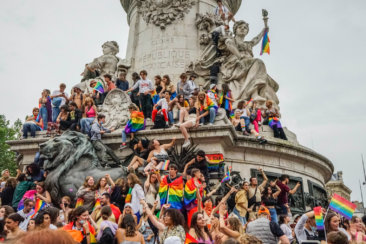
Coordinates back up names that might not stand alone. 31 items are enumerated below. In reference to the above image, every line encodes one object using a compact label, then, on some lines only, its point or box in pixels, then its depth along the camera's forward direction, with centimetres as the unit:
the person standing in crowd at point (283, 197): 1062
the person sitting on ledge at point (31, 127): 1370
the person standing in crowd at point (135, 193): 820
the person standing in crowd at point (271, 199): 988
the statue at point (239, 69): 1617
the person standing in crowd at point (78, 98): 1400
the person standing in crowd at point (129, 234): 558
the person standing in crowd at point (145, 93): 1355
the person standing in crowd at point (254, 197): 973
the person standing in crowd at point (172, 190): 799
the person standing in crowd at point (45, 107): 1438
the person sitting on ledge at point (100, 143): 1178
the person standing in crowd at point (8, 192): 1049
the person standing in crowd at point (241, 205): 946
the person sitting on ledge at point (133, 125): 1234
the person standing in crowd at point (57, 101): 1437
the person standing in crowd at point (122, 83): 1498
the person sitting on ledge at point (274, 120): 1391
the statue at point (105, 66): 1808
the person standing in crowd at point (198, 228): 558
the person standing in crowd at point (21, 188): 1031
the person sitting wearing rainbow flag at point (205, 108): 1209
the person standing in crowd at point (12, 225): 595
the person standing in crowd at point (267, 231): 589
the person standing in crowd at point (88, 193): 858
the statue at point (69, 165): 1057
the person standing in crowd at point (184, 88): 1414
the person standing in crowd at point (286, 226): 775
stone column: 1730
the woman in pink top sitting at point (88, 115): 1256
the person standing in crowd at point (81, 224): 621
